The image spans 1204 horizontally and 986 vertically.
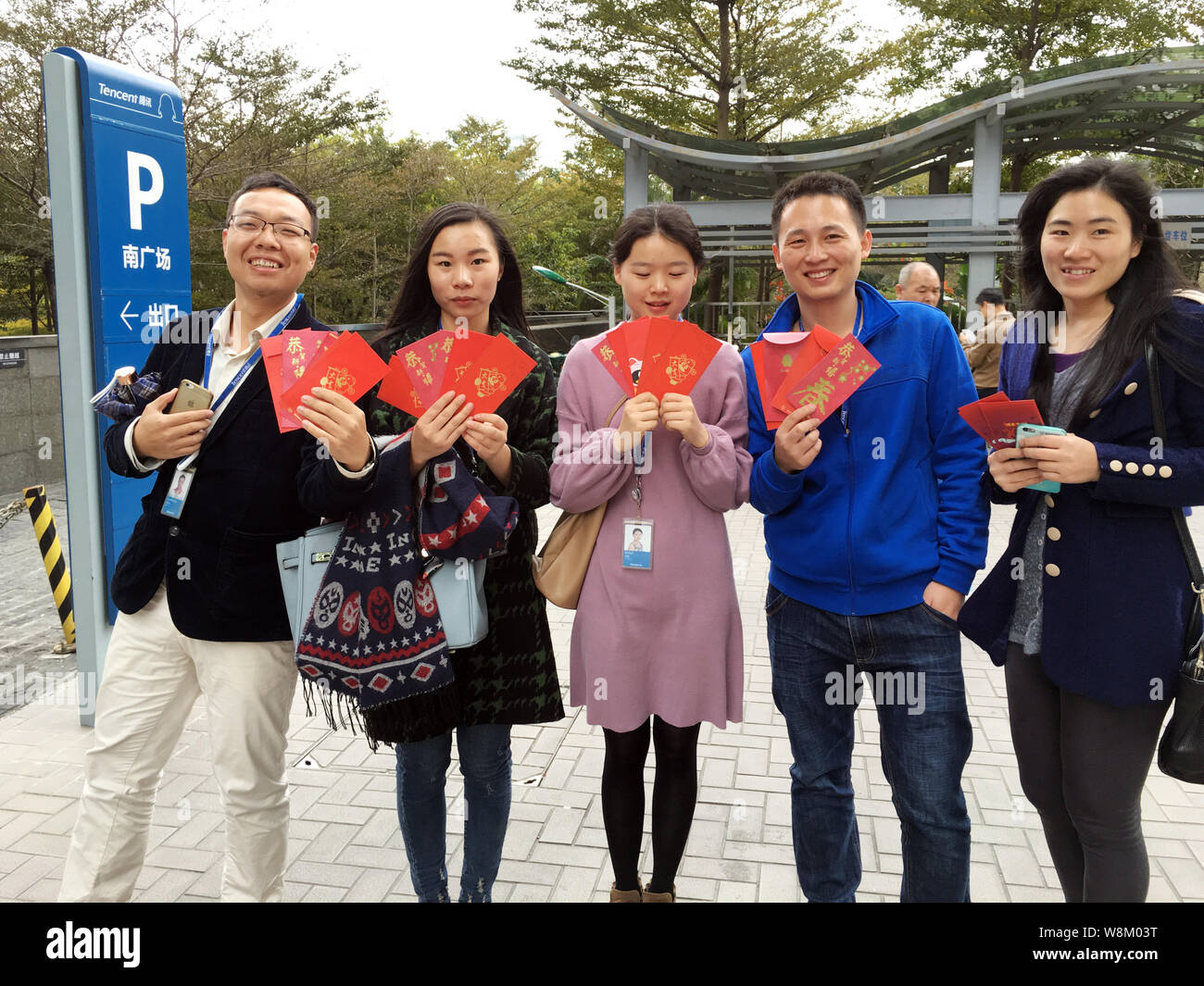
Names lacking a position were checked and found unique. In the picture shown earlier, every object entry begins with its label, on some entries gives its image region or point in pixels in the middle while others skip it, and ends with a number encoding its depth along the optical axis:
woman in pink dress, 2.39
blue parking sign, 3.68
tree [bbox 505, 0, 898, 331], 21.39
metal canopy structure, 14.61
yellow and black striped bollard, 5.10
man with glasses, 2.27
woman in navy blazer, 1.98
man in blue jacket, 2.19
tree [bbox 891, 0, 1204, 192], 20.02
